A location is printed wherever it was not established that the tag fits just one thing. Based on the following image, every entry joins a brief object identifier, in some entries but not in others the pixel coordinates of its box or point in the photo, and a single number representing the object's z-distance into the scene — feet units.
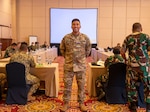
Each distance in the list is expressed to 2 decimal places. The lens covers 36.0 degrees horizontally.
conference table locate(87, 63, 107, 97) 15.96
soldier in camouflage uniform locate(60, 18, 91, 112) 12.36
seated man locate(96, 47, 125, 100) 14.42
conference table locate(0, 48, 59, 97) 15.66
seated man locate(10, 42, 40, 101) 14.28
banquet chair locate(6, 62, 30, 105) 13.80
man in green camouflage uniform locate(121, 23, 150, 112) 11.19
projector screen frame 52.85
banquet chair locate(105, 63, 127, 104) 14.21
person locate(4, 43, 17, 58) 23.75
